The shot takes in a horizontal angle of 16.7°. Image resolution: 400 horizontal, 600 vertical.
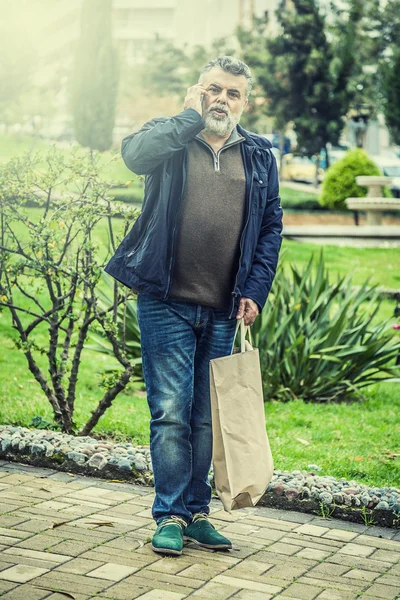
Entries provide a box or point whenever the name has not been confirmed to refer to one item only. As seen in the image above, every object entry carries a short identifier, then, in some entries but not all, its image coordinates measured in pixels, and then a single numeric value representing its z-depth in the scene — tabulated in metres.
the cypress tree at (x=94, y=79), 40.64
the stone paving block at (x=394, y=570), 5.32
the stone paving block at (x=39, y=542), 5.24
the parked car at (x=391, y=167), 44.26
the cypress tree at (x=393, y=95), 39.24
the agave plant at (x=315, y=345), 10.83
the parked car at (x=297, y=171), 50.02
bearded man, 5.29
